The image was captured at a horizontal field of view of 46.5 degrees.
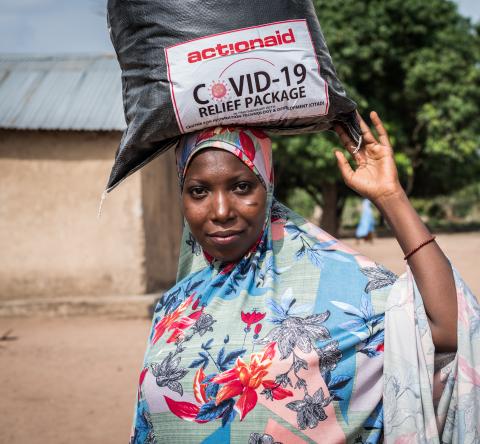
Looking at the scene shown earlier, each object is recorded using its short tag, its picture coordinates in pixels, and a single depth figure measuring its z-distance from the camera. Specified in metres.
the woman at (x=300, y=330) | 1.47
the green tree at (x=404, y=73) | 15.98
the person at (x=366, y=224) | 16.28
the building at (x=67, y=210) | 7.85
